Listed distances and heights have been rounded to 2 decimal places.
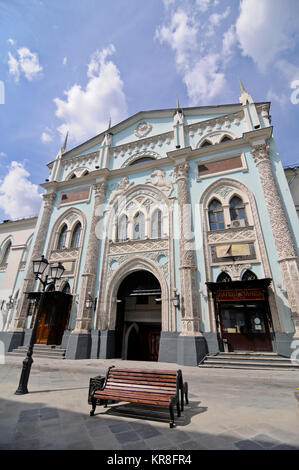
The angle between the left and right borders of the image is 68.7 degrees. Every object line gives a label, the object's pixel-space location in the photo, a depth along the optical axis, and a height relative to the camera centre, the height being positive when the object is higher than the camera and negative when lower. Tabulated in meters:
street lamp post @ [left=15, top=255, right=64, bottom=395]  5.45 +0.18
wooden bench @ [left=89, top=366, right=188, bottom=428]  3.89 -0.89
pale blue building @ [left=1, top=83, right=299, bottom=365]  10.53 +5.19
